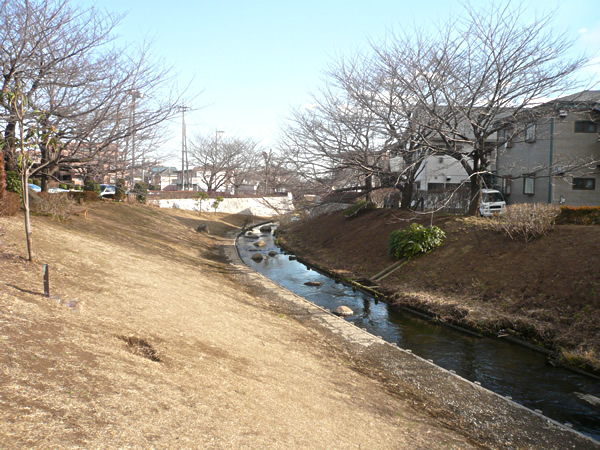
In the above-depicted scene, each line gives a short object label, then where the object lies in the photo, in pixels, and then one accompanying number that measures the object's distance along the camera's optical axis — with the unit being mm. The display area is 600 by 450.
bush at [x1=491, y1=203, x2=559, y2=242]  13297
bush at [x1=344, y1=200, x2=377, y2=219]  25958
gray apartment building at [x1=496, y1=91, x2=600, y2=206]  21984
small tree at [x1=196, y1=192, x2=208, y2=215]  41094
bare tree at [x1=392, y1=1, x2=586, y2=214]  14641
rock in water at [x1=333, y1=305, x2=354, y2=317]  12641
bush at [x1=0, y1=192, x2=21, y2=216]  12908
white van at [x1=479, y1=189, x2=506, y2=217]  23156
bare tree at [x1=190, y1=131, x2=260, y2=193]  60719
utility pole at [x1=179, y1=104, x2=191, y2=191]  47056
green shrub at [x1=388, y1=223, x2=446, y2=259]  16234
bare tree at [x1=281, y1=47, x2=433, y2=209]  17297
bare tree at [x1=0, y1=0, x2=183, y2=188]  12039
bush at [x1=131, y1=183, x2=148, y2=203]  32438
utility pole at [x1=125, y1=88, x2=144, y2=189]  14508
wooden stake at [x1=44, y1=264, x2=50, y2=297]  7188
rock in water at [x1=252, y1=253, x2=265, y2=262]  22516
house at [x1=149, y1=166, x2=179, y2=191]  79812
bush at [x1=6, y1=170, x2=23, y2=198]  16719
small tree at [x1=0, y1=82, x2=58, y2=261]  7977
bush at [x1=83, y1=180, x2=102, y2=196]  27039
